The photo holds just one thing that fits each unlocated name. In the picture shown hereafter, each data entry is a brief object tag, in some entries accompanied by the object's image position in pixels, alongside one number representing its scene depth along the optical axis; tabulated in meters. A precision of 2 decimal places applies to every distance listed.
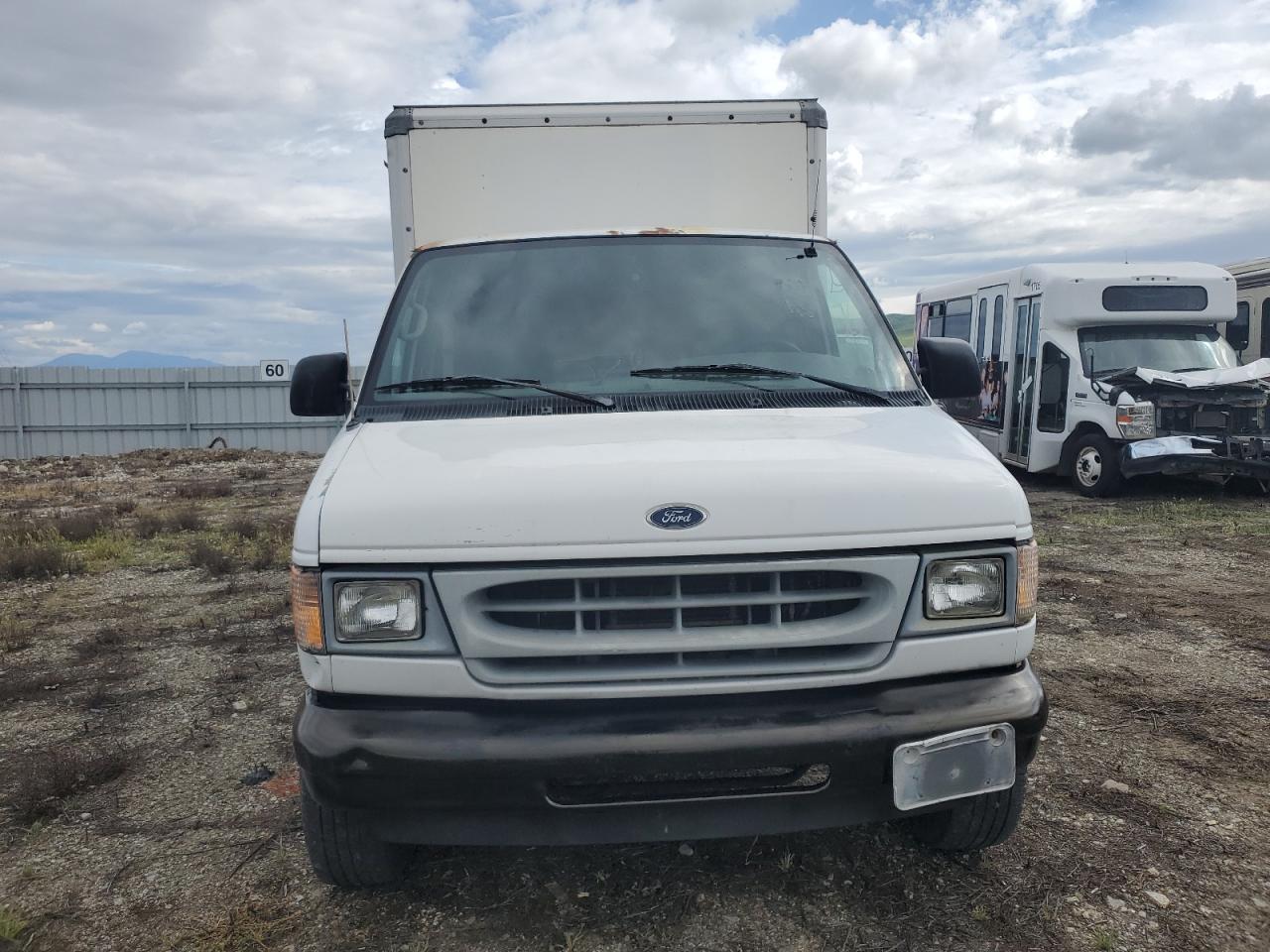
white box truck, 2.50
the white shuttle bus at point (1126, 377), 11.18
